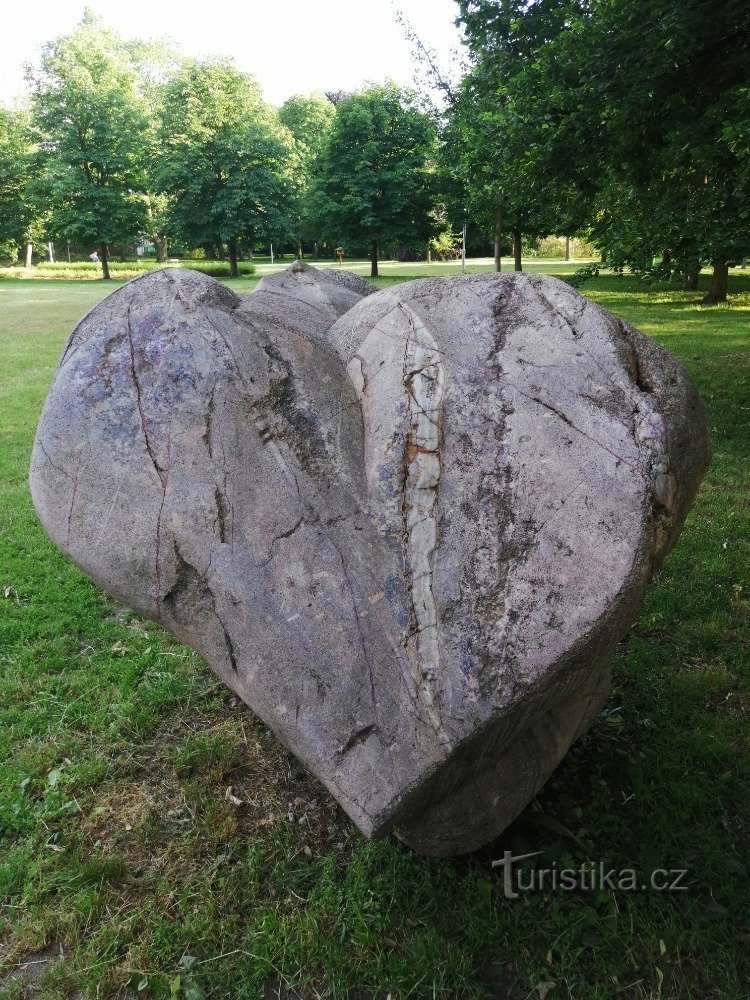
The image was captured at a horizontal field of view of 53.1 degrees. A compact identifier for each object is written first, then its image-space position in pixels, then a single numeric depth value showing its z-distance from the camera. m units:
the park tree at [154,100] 31.31
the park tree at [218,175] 29.22
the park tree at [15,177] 32.91
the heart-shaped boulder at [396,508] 2.25
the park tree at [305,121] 35.69
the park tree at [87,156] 31.31
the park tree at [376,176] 28.20
